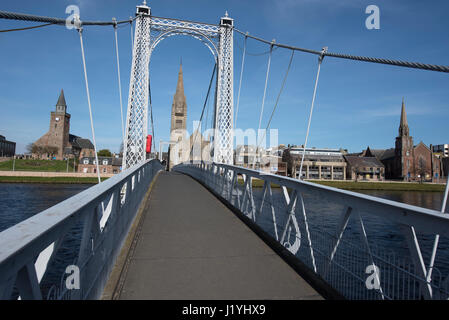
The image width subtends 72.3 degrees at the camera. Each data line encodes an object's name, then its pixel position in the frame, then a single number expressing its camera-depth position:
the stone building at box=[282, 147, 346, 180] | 76.56
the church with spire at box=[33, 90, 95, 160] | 104.43
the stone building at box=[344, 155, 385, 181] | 78.81
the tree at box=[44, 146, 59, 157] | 103.56
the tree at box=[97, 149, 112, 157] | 111.96
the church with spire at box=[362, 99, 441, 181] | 80.62
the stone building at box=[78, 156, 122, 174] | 76.50
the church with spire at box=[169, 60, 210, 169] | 108.67
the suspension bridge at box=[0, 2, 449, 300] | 1.81
